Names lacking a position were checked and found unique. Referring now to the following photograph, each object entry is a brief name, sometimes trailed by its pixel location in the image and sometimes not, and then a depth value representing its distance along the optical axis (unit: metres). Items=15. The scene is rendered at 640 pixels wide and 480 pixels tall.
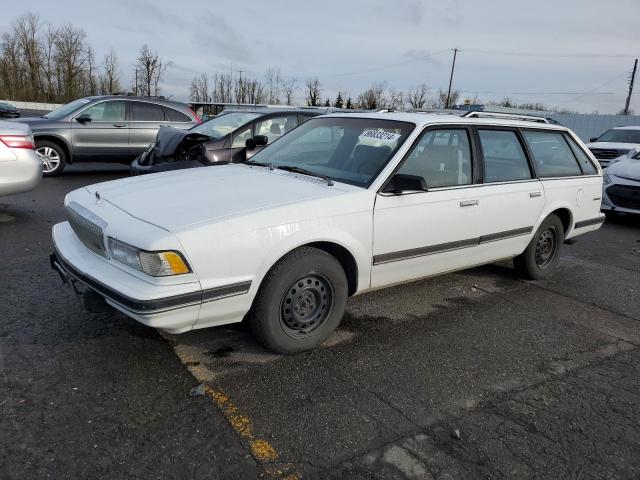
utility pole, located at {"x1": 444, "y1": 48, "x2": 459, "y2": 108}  52.90
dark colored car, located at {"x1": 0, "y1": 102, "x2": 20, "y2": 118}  29.56
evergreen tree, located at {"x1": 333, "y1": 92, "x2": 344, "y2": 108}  57.04
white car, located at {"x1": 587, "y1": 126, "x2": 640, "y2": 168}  12.38
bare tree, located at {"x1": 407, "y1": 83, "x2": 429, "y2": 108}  58.03
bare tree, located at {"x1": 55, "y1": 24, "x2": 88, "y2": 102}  57.12
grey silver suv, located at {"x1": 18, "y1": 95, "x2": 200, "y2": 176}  10.12
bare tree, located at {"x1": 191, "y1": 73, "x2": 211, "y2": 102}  55.73
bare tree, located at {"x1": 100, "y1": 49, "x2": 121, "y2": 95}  57.73
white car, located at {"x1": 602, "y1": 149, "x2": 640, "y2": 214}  8.59
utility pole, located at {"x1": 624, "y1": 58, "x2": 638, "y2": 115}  47.34
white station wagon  2.86
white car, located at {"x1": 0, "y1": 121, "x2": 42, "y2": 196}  6.28
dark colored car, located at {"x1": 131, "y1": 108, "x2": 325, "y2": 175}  7.41
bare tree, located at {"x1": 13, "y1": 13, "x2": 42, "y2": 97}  57.34
